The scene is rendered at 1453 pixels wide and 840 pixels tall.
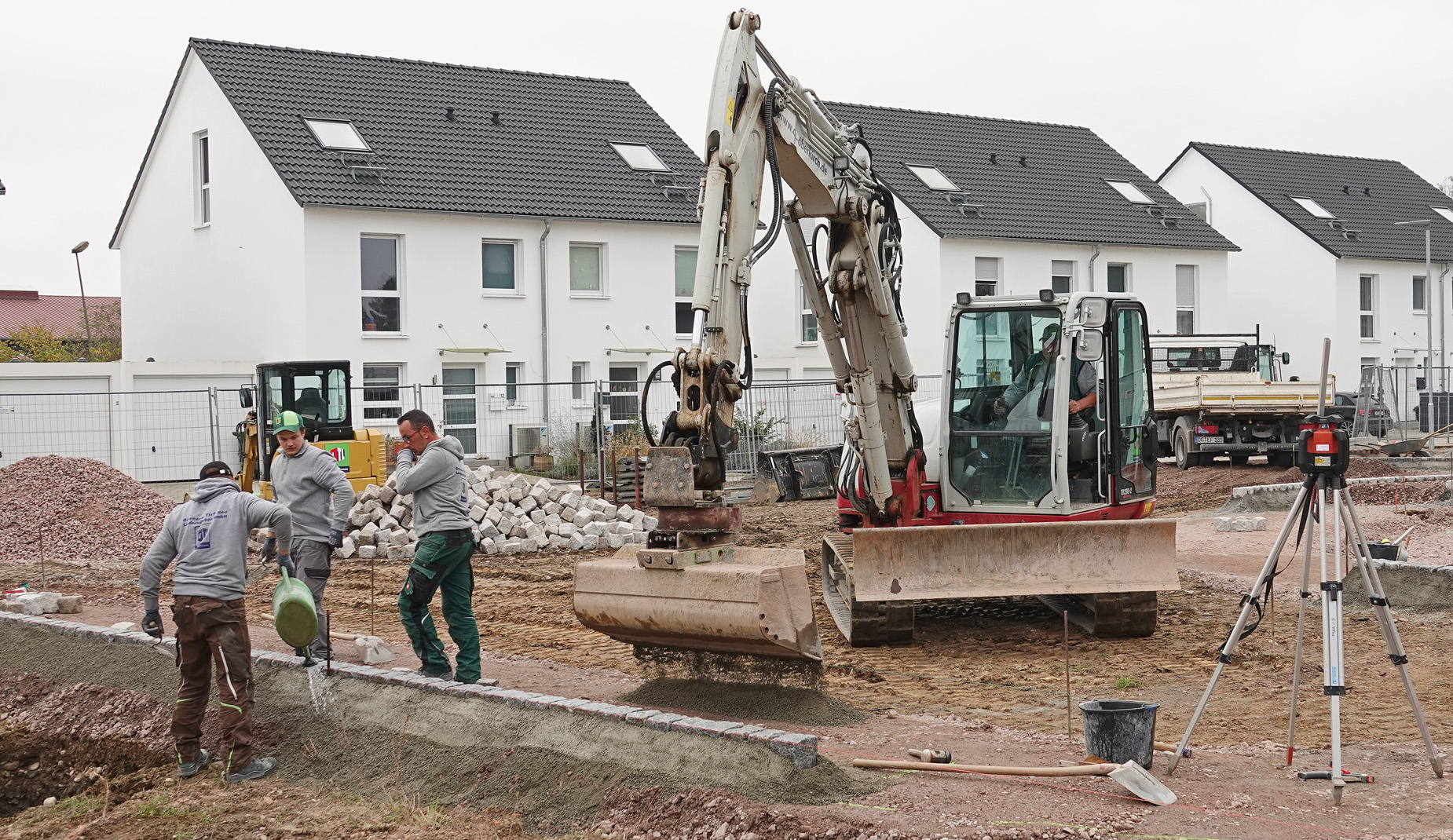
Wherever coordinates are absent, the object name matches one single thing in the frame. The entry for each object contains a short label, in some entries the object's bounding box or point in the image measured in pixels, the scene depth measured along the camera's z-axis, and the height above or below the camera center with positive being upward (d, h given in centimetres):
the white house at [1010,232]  3206 +413
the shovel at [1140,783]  581 -162
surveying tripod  617 -72
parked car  3182 -41
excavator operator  1064 +14
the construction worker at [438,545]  843 -82
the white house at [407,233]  2534 +351
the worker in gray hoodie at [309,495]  878 -53
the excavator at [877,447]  759 -32
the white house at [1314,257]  3828 +397
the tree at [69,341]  4059 +240
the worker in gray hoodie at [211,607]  729 -103
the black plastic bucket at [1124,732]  635 -154
